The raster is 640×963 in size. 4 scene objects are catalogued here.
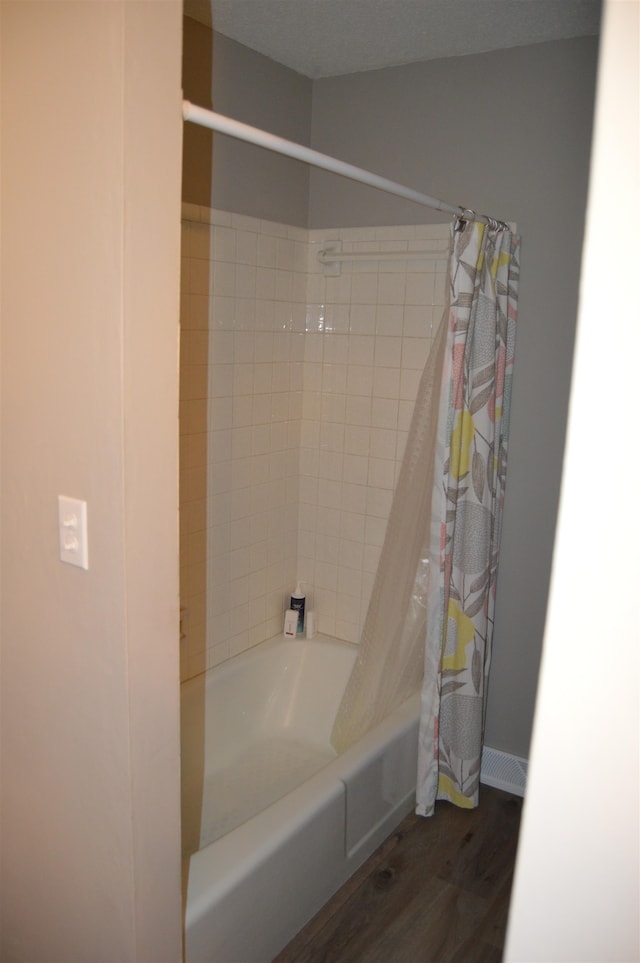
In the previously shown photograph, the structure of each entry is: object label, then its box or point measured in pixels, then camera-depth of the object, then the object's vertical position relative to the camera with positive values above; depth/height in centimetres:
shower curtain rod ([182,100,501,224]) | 132 +38
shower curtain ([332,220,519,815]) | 231 -63
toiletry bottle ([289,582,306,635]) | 306 -105
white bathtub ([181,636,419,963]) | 180 -136
